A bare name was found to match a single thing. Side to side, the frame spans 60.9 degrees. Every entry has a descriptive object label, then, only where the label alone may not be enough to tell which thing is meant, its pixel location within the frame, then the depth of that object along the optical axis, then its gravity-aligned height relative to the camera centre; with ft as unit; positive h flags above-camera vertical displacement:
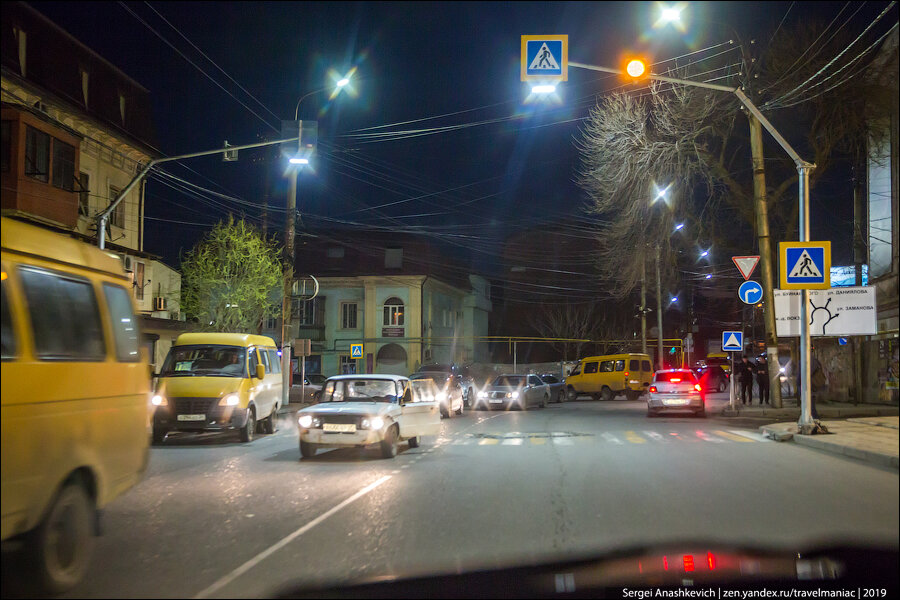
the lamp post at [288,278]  88.74 +7.25
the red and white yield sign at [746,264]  67.56 +6.67
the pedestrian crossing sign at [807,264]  49.32 +4.88
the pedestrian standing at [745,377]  97.35 -4.77
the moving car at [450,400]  86.89 -7.16
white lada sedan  42.83 -4.48
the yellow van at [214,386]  53.57 -3.42
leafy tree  101.45 +8.19
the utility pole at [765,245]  80.12 +9.98
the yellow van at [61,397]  16.44 -1.42
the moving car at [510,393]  104.78 -7.48
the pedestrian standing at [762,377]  93.47 -4.68
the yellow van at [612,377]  131.95 -6.55
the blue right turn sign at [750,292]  67.21 +4.17
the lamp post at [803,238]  51.44 +7.08
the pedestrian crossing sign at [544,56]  38.99 +14.43
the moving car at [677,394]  79.25 -5.67
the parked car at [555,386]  121.49 -7.64
